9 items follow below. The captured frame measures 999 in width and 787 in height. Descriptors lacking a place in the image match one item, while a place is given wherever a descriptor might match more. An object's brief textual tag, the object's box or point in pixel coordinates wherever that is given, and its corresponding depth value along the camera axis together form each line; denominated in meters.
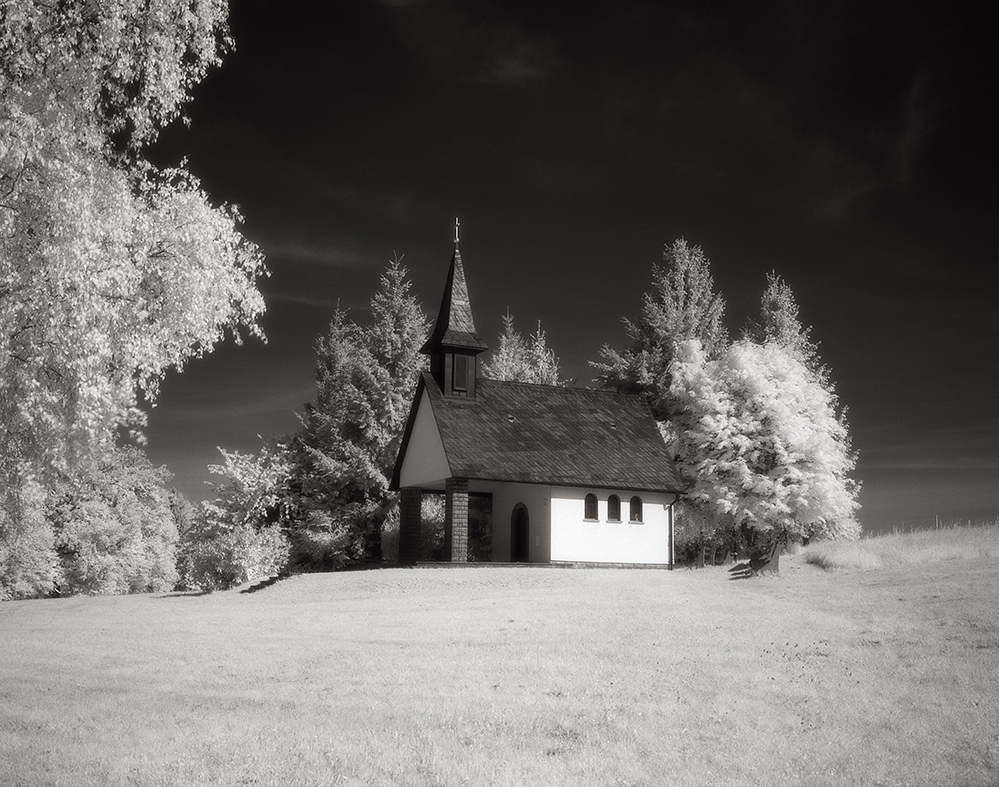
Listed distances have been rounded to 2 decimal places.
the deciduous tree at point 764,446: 35.06
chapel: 33.88
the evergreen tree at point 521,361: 53.94
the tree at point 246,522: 38.38
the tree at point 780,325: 46.44
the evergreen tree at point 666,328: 43.97
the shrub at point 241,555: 37.56
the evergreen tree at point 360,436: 40.72
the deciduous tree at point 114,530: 46.38
